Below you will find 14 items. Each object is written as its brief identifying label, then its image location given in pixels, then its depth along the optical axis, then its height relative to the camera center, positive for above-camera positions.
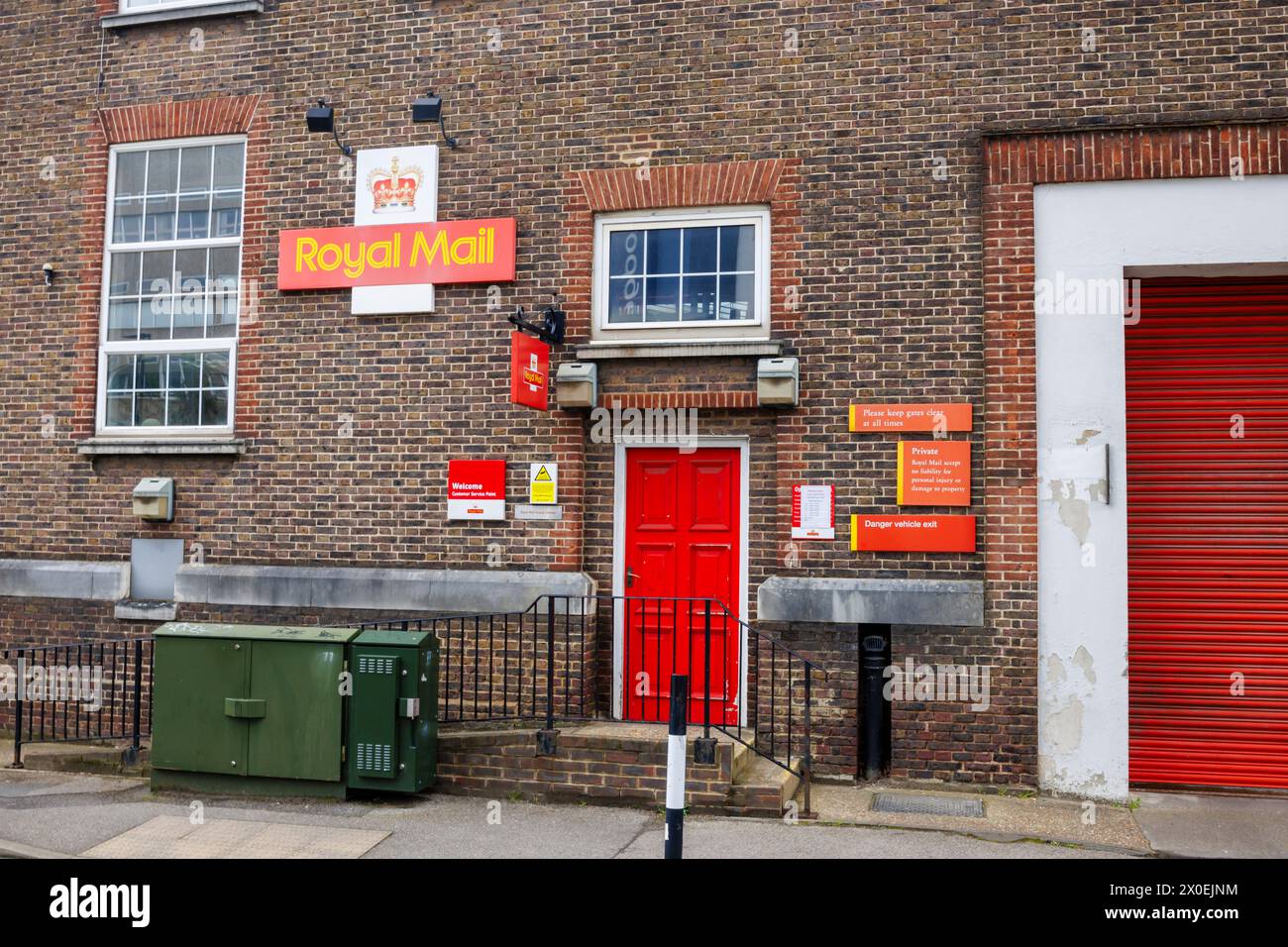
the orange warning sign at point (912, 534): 8.77 -0.04
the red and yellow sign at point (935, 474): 8.80 +0.42
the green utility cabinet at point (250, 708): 7.99 -1.34
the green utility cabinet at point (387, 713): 7.88 -1.33
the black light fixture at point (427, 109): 9.80 +3.52
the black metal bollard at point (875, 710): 8.84 -1.40
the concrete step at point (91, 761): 9.11 -1.98
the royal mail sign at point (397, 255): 9.77 +2.31
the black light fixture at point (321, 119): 10.05 +3.52
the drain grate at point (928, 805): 8.00 -1.96
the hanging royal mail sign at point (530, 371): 8.80 +1.19
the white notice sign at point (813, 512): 9.05 +0.12
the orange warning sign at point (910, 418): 8.86 +0.87
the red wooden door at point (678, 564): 9.41 -0.31
